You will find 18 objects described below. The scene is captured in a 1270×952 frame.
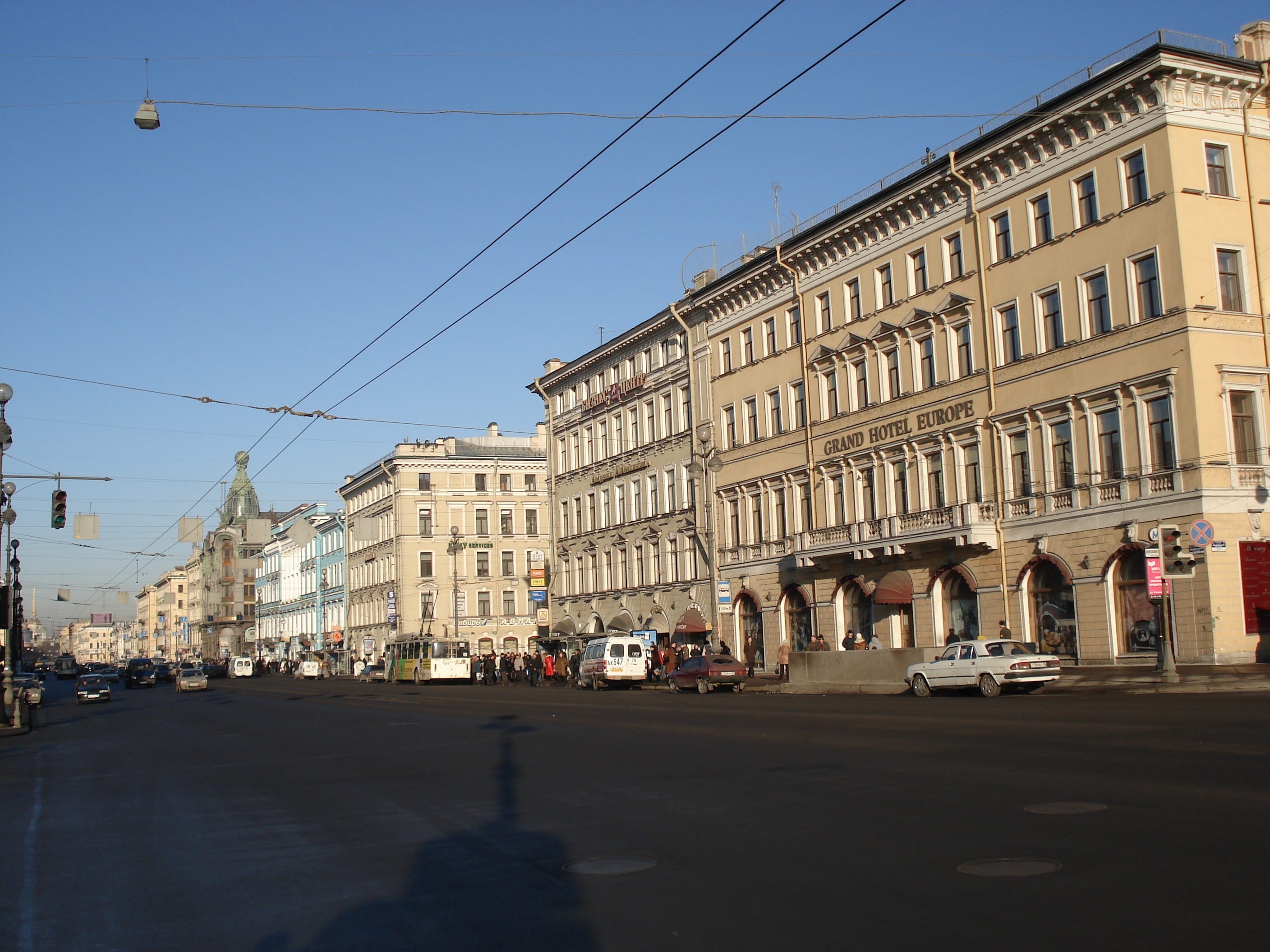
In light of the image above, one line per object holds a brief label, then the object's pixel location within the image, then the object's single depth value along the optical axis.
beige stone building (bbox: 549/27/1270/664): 33.53
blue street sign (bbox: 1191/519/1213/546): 28.83
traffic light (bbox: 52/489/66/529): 35.66
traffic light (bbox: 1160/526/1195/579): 28.58
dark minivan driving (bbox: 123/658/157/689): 87.94
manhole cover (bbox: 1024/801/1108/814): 10.32
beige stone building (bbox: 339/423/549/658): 94.69
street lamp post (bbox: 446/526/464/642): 82.31
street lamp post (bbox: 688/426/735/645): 56.34
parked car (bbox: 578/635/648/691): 50.44
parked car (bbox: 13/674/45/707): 47.19
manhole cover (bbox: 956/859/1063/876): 8.11
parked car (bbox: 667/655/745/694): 42.00
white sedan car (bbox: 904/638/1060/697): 29.38
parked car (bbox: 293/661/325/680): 101.50
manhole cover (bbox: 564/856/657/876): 9.09
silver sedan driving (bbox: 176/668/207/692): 71.31
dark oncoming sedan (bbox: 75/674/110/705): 56.59
